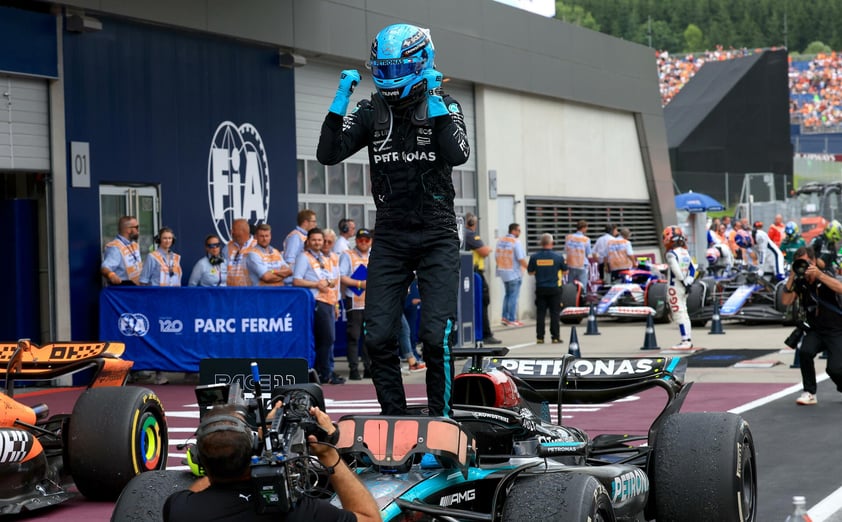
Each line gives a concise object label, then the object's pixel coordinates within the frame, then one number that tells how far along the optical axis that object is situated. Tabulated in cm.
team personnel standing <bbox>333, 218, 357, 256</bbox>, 1841
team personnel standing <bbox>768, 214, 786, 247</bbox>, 3757
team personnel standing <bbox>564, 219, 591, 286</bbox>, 2617
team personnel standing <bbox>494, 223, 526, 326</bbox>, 2325
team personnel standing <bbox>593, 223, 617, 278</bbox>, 2748
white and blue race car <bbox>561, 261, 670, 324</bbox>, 2359
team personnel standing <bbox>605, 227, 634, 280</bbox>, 2709
